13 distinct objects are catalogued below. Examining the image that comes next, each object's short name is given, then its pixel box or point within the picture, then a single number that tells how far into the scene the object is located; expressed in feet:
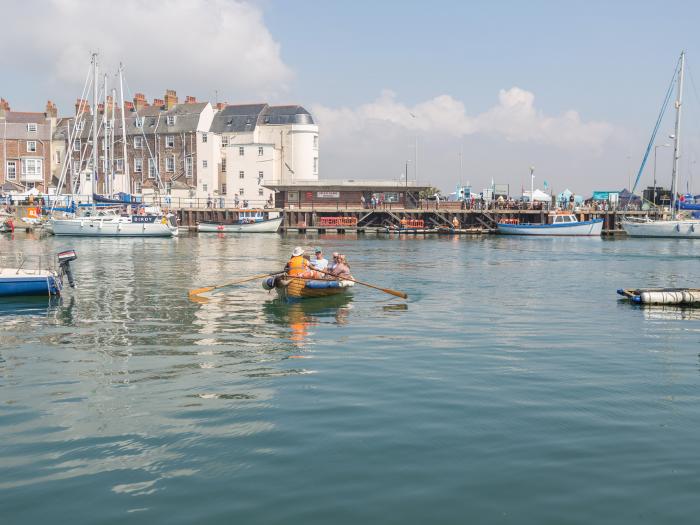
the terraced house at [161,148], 335.26
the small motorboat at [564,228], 279.08
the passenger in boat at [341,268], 94.58
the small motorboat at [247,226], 282.56
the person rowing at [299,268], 88.38
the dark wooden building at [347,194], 307.78
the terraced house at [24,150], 356.18
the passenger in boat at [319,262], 93.09
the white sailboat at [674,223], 264.25
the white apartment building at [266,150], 329.93
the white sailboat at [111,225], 241.14
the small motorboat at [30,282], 87.56
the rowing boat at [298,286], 87.10
